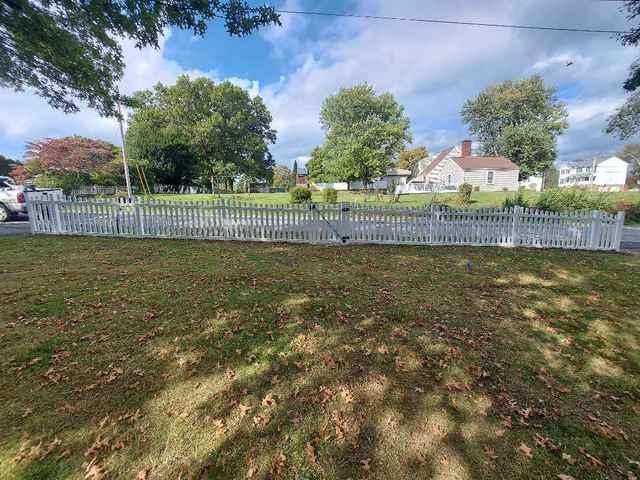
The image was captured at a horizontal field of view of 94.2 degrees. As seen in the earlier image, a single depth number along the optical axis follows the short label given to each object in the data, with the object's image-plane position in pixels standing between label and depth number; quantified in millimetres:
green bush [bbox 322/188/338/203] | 20014
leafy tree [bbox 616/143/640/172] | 58019
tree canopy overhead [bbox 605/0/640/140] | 15336
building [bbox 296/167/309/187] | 72331
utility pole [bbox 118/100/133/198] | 17156
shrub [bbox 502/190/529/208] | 11344
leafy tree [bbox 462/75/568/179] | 38322
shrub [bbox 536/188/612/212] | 10898
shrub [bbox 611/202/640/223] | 13461
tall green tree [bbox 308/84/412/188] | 32906
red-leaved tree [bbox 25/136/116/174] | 28031
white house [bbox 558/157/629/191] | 65062
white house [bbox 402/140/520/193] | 36781
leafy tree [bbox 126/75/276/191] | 32344
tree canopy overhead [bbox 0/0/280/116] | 5148
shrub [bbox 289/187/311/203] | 18531
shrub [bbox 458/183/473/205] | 18609
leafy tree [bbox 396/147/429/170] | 63209
